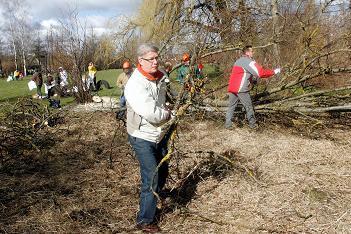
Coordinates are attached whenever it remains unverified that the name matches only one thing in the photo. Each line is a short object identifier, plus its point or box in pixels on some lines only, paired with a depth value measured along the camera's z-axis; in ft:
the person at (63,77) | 37.92
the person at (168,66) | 23.84
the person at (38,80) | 52.01
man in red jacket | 21.22
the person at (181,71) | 23.77
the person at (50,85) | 47.26
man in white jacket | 10.16
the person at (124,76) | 26.62
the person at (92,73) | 38.71
